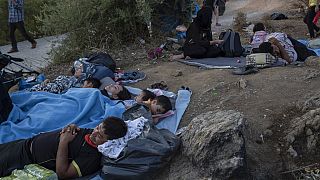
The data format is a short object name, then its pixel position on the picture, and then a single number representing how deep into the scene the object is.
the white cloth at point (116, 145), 3.81
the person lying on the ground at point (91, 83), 5.93
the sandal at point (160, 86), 6.06
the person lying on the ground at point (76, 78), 5.96
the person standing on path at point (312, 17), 9.23
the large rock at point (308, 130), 3.80
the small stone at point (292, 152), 3.79
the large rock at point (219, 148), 3.46
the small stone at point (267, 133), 4.11
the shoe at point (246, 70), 6.02
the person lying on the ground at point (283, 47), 6.58
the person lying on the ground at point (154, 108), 4.75
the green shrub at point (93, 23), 8.36
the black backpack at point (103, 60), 6.85
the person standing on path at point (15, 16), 9.68
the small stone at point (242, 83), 5.40
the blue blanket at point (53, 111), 4.75
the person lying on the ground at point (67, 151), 3.86
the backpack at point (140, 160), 3.77
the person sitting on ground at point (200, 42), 7.52
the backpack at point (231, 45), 7.52
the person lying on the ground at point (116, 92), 5.56
